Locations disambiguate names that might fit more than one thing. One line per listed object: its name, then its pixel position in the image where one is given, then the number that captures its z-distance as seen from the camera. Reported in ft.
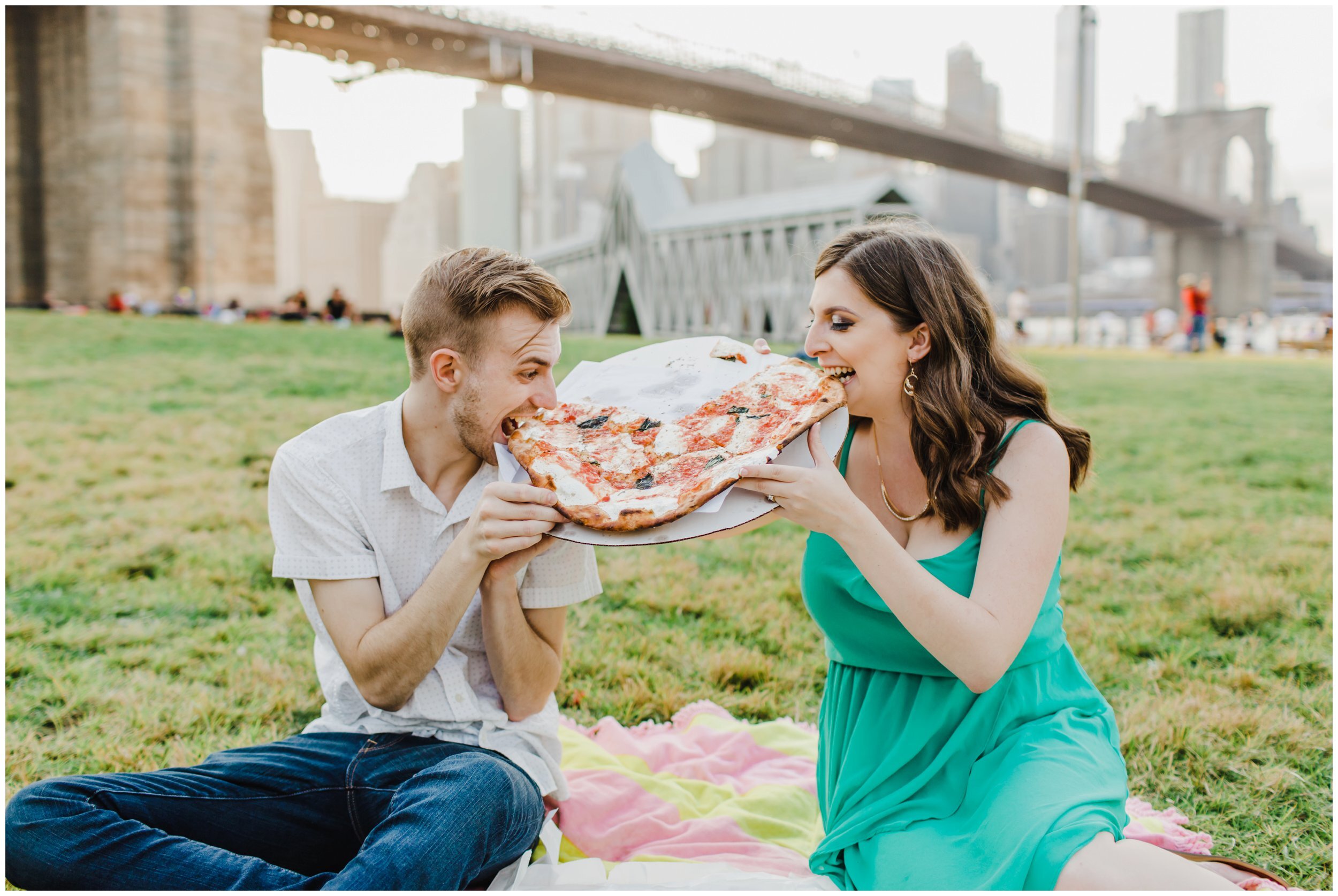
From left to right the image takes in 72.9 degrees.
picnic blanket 7.52
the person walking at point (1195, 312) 63.67
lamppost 67.05
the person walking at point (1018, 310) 85.71
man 6.13
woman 6.14
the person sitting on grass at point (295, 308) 70.38
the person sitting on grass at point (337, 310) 68.28
